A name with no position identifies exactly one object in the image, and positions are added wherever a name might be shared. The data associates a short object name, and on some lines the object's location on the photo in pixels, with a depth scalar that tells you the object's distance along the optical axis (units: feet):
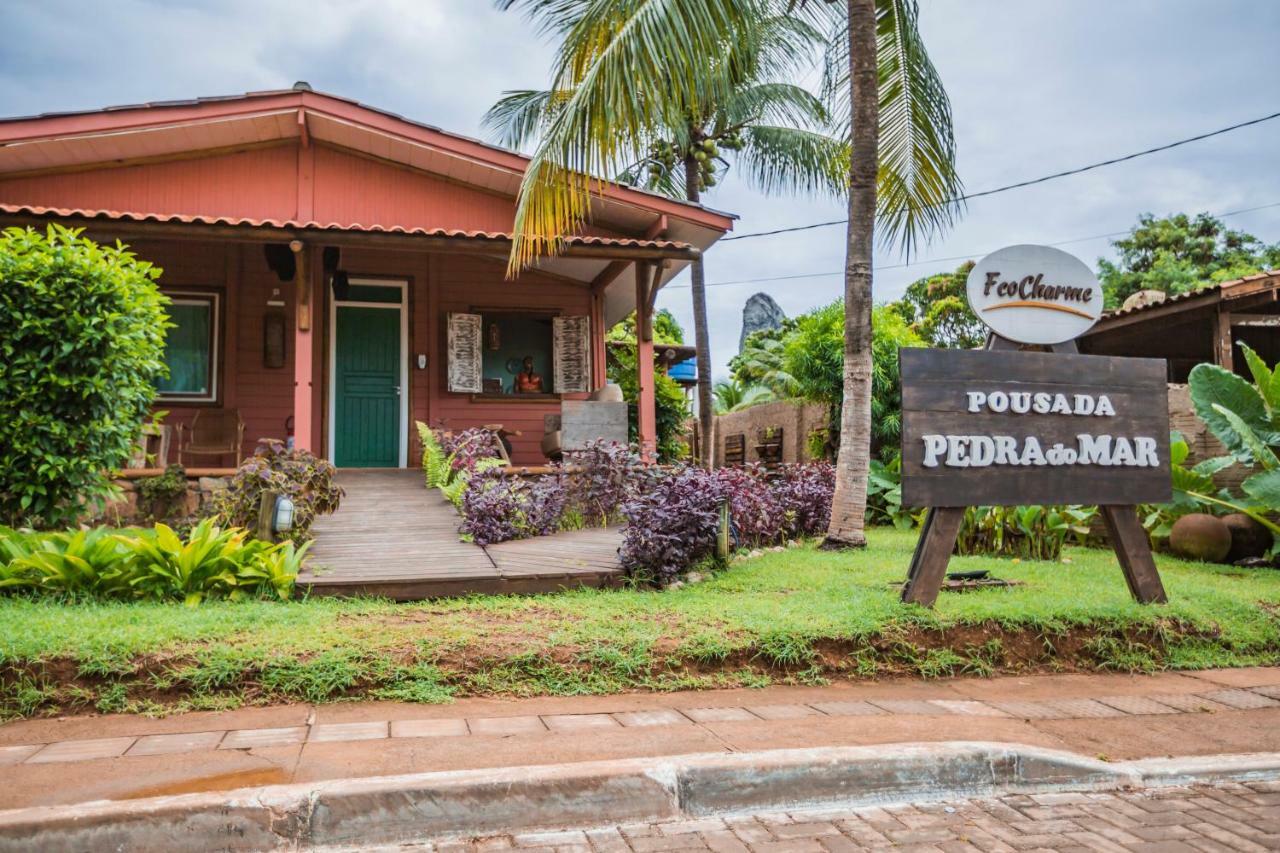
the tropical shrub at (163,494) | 30.35
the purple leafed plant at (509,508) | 25.79
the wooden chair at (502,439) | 36.04
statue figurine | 41.34
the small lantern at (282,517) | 22.03
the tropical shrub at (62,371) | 20.06
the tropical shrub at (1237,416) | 25.90
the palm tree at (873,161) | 26.73
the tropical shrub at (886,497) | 35.70
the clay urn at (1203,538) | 28.14
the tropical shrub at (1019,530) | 27.35
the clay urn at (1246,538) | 28.22
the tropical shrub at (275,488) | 23.71
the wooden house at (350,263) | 34.58
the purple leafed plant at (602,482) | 29.84
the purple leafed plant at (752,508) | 27.04
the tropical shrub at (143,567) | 18.31
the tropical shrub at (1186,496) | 27.53
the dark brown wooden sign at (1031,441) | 18.24
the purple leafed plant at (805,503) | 30.58
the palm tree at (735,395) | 80.48
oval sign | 20.15
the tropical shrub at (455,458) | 30.89
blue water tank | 80.89
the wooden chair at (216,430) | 36.17
